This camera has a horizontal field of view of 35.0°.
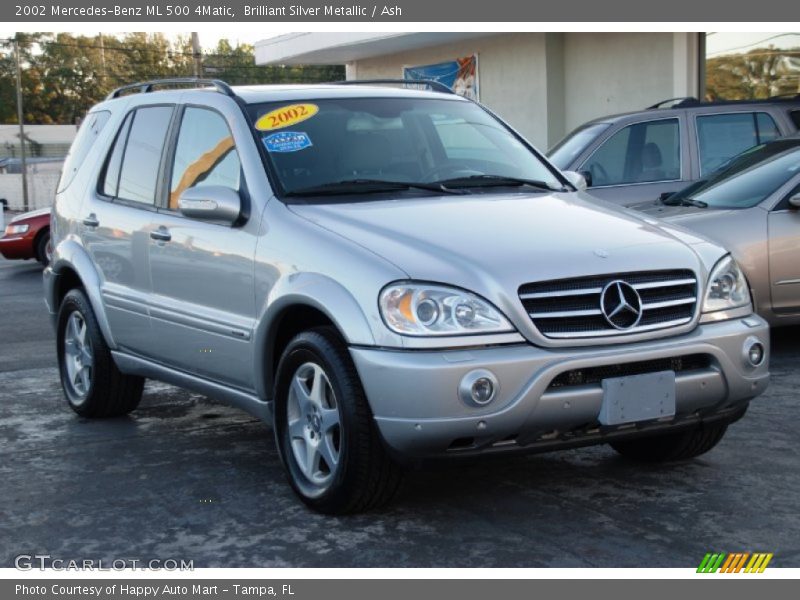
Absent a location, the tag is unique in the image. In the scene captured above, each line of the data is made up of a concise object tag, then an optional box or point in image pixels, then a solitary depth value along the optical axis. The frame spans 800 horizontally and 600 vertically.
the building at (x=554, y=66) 17.62
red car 17.59
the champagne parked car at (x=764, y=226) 8.44
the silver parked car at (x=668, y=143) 11.25
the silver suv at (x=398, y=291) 4.75
